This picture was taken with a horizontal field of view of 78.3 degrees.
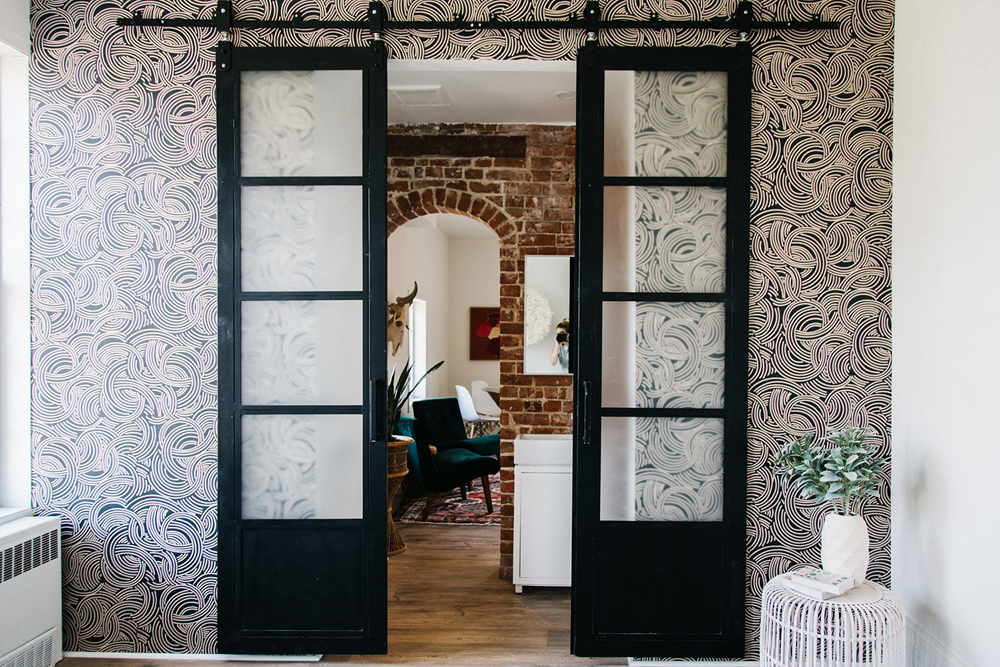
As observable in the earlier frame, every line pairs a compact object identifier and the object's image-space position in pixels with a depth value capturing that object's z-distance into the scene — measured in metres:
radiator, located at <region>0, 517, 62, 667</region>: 2.30
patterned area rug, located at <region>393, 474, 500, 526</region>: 4.79
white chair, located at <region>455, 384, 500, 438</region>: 7.03
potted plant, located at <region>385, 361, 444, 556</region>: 3.84
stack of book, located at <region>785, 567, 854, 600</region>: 2.03
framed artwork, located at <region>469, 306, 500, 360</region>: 8.18
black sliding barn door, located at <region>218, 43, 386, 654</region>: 2.54
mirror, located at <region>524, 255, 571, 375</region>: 3.88
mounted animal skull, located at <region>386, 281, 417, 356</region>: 4.70
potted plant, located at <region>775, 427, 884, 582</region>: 2.15
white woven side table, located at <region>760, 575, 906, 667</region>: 2.00
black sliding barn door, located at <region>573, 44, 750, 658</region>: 2.53
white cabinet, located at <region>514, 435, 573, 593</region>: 3.35
